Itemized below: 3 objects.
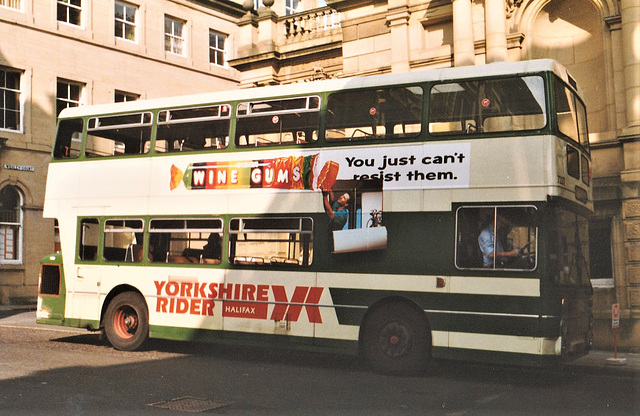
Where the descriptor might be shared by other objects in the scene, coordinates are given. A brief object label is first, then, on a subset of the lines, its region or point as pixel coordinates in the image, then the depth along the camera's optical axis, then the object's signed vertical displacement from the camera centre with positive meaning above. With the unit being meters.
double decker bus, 9.77 +0.61
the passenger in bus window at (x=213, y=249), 11.91 +0.17
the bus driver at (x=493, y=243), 9.80 +0.18
